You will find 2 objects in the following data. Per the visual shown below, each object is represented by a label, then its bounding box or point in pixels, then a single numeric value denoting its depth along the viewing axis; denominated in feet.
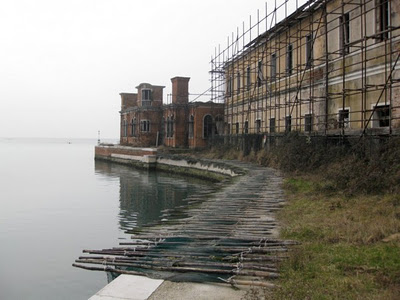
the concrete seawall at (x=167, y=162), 77.36
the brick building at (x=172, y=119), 120.78
